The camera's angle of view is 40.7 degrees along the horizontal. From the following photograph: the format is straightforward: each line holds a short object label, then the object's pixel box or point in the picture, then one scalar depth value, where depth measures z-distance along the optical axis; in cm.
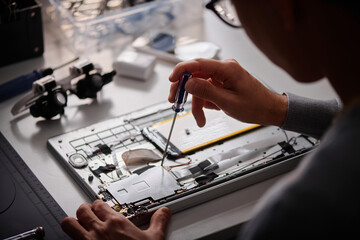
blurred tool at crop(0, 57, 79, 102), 147
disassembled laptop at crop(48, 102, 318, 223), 113
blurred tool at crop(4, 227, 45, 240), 103
